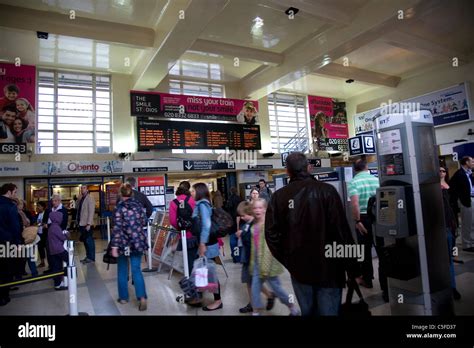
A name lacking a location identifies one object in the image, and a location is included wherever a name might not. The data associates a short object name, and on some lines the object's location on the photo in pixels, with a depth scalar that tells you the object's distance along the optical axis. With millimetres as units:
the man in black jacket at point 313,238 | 1754
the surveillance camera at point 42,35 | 6222
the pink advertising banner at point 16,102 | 7820
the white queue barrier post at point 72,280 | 2680
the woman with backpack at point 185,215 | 3648
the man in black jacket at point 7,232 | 3639
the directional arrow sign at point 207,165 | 9109
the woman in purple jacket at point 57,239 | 4156
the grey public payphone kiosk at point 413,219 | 2414
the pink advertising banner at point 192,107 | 8615
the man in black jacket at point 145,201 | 4254
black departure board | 8669
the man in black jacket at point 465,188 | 4398
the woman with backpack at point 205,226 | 3084
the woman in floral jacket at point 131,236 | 3178
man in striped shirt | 3248
